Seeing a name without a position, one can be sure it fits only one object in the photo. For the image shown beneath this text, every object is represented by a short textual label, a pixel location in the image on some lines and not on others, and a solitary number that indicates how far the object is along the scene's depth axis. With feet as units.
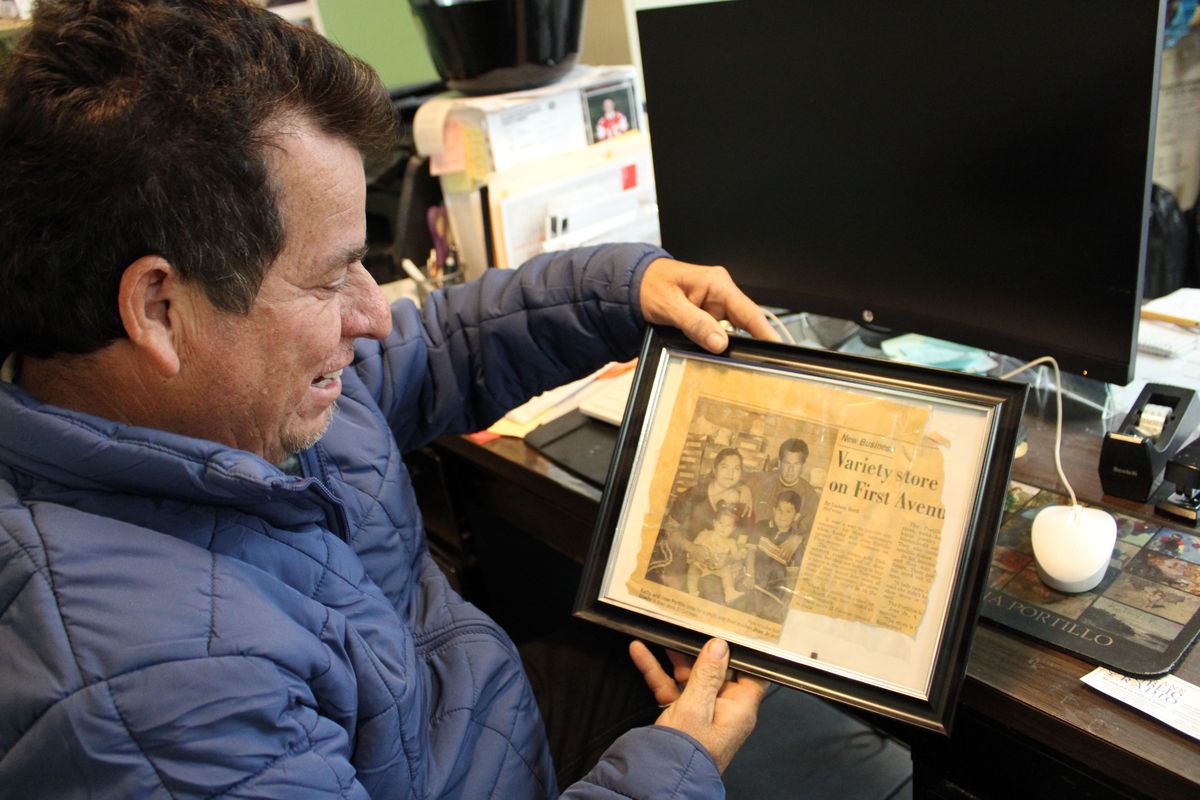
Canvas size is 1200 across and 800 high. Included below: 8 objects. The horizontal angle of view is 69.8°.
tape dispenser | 2.81
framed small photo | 5.47
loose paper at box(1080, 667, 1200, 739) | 2.10
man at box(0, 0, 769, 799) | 1.86
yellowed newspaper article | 2.46
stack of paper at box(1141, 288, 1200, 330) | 3.83
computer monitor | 2.72
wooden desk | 2.09
